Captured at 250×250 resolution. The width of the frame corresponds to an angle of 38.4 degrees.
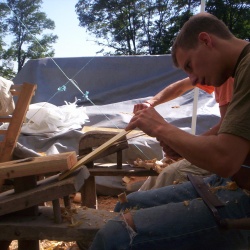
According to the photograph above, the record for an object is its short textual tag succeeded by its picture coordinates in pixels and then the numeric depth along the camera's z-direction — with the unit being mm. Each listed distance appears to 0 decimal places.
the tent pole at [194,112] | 4609
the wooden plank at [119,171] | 2764
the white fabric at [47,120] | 5043
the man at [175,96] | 2798
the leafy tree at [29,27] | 11703
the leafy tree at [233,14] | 17250
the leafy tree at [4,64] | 15828
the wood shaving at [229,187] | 1757
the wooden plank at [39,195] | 1662
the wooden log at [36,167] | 1727
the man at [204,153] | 1453
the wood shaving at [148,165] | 2987
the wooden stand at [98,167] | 2779
